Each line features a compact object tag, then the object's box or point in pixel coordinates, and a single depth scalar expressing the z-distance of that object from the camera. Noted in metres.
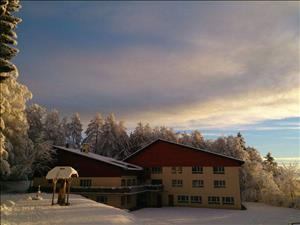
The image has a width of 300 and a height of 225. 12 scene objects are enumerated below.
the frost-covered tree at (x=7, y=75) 14.72
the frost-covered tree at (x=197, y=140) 57.57
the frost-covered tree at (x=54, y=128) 45.30
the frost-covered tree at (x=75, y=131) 57.70
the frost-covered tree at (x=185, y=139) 58.70
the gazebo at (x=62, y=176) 21.25
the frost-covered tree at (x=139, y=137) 55.73
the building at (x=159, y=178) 31.44
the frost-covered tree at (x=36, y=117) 31.90
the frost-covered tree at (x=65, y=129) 53.80
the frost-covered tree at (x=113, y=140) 53.18
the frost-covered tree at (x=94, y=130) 55.68
